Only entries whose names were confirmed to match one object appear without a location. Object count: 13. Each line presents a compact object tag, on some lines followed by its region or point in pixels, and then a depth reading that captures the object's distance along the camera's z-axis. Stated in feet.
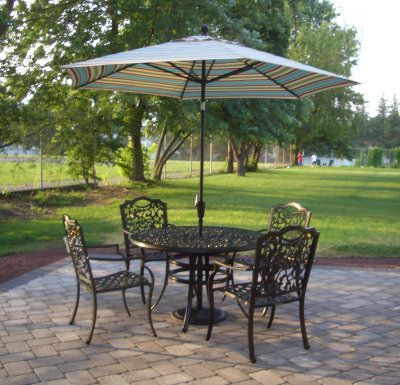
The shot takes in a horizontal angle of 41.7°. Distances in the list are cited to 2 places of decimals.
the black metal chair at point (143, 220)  18.60
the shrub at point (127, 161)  69.41
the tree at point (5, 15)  36.42
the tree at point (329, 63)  121.80
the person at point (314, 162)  151.76
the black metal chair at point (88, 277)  14.17
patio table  14.65
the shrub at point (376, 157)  175.63
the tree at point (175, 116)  52.19
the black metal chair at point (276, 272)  13.03
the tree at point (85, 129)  46.44
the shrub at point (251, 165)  114.32
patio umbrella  13.57
